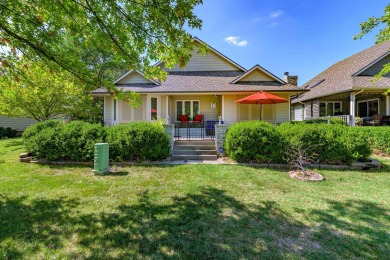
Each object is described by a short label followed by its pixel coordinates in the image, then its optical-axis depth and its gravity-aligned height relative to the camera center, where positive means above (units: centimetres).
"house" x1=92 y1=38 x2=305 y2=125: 1306 +239
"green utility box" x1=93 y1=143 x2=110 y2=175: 657 -106
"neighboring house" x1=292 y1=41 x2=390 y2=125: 1398 +312
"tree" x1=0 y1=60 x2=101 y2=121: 1236 +185
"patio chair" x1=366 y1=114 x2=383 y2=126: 1353 +66
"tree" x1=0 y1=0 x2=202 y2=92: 420 +230
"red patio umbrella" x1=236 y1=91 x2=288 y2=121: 1008 +156
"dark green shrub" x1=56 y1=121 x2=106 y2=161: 776 -51
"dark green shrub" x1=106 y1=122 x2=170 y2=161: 773 -53
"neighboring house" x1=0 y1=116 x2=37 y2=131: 2080 +73
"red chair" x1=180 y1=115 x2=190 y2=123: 1479 +77
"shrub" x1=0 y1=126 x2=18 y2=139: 1831 -29
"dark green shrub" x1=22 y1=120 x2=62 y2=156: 788 -47
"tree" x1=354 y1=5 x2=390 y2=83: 728 +399
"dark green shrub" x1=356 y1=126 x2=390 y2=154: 901 -38
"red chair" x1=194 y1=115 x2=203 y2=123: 1464 +83
